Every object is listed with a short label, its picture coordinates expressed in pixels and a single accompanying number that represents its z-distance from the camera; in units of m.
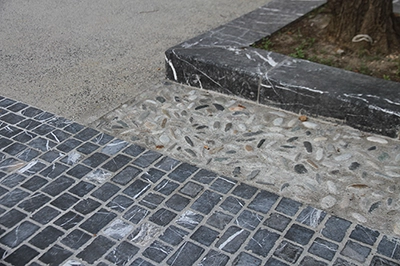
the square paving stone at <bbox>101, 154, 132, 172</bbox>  3.27
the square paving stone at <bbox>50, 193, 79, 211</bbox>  2.94
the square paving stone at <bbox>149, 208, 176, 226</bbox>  2.83
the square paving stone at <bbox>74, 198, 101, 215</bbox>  2.91
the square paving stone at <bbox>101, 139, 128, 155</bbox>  3.44
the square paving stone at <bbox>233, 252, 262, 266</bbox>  2.57
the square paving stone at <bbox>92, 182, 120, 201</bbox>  3.01
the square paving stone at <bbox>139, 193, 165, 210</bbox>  2.96
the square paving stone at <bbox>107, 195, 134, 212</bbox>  2.93
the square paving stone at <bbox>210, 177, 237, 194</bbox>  3.08
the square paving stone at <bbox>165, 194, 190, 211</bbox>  2.94
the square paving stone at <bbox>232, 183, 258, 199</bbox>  3.03
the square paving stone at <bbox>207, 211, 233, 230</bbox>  2.81
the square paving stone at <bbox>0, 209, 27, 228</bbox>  2.82
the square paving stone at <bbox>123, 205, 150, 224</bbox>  2.85
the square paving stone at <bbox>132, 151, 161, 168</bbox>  3.31
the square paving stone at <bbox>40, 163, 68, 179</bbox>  3.20
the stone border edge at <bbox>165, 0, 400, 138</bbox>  3.58
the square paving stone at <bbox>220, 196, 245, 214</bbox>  2.92
